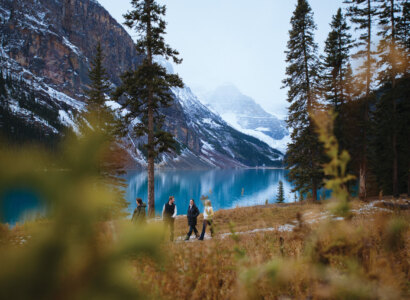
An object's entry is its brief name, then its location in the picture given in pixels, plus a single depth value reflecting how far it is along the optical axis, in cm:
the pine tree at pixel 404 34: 1717
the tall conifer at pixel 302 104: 1988
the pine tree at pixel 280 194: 4218
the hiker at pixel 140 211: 890
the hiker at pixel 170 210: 1073
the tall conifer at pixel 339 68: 2212
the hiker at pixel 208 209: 874
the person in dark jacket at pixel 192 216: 1141
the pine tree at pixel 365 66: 1695
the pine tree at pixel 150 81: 1570
